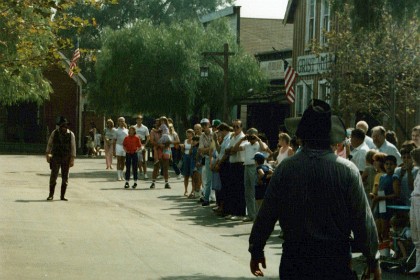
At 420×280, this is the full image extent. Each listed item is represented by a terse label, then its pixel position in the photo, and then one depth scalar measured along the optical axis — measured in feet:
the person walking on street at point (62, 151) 74.54
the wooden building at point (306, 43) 131.48
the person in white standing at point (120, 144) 101.19
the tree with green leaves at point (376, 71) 98.48
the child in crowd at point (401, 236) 41.65
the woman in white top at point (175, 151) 94.11
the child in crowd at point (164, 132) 90.19
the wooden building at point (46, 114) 199.11
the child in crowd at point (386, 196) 42.91
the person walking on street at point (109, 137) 118.95
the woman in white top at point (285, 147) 59.06
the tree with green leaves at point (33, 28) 52.90
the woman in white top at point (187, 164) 83.82
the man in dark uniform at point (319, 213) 20.35
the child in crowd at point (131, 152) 90.99
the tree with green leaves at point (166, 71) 156.46
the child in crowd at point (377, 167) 44.11
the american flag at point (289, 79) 114.73
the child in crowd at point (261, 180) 57.57
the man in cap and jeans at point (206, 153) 74.13
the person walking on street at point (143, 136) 105.81
